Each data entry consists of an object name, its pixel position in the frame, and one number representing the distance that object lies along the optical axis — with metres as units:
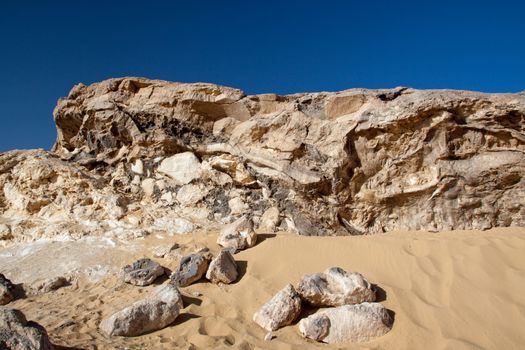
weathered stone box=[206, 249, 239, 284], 3.42
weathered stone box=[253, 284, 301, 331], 2.79
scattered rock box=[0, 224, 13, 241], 5.08
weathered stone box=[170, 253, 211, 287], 3.44
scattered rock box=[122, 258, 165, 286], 3.60
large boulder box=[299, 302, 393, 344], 2.60
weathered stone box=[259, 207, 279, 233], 4.84
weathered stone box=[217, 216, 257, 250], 4.08
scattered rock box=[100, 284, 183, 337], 2.65
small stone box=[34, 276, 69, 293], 3.72
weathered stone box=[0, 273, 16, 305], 3.54
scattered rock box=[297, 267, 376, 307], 2.90
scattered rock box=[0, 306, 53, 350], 1.90
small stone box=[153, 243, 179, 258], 4.16
